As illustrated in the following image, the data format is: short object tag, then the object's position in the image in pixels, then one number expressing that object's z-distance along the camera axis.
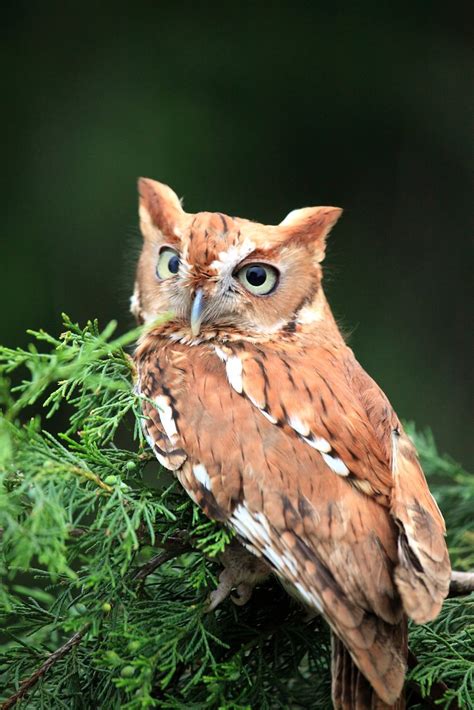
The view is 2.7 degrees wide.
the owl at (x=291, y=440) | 3.62
